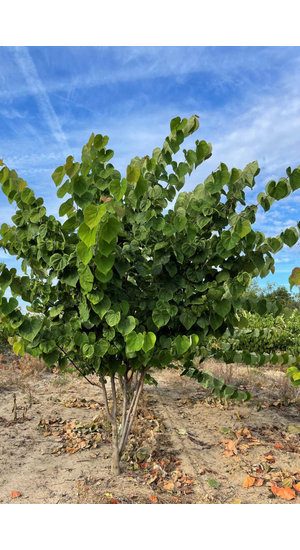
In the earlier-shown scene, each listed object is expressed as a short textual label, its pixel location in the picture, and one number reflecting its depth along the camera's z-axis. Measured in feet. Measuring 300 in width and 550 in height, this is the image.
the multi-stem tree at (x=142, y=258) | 8.63
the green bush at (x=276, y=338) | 30.14
